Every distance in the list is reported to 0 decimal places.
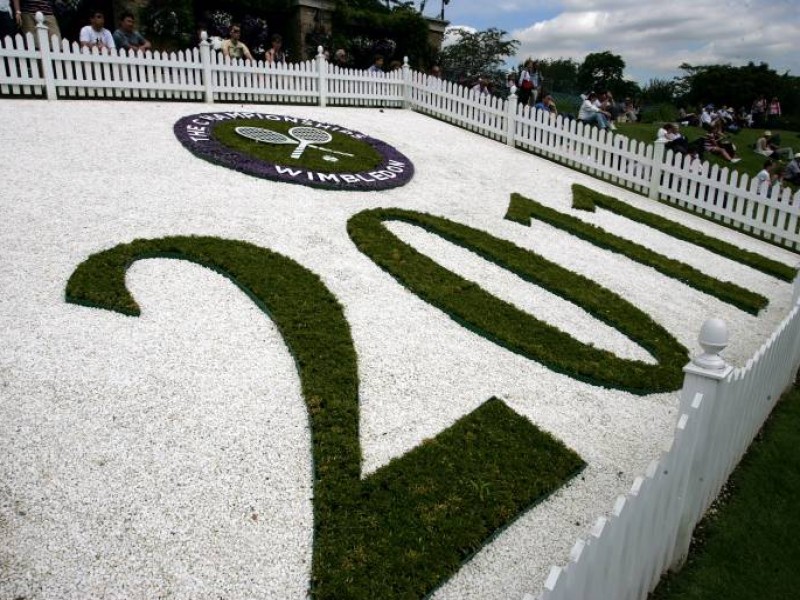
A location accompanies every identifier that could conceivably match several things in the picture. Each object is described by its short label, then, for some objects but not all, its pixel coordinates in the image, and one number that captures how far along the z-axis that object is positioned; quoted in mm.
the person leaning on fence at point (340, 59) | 17889
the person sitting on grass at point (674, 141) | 16484
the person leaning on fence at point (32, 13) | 14366
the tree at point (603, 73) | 79188
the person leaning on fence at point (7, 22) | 14727
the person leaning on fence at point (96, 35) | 12906
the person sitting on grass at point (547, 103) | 19784
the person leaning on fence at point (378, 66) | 17406
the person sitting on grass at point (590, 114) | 16672
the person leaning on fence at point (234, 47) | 15298
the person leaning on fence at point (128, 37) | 13771
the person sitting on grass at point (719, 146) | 19234
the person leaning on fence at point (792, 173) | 17281
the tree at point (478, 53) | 45312
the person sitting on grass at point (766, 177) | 11586
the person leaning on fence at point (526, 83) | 18688
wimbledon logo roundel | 9250
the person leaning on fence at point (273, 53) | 15830
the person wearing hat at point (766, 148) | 21875
